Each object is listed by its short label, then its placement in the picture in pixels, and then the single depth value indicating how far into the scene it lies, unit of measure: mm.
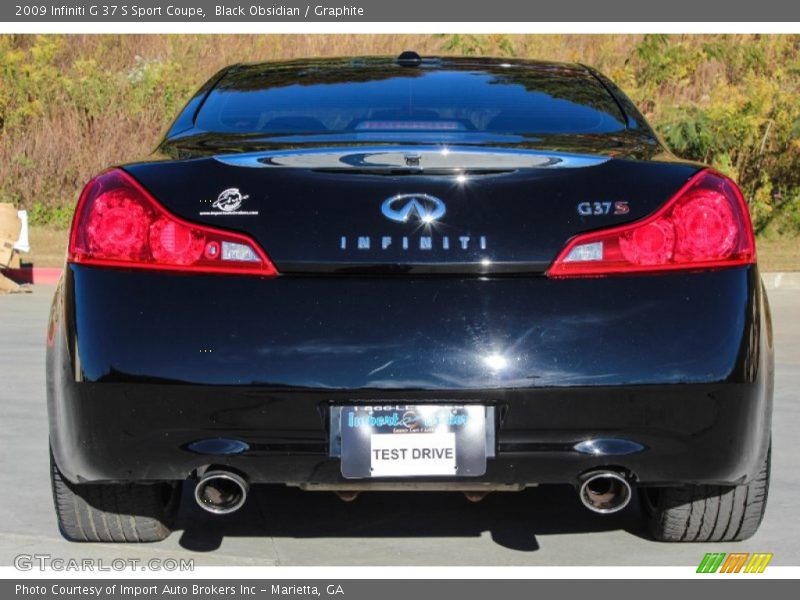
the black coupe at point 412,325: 3982
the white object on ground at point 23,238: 14523
